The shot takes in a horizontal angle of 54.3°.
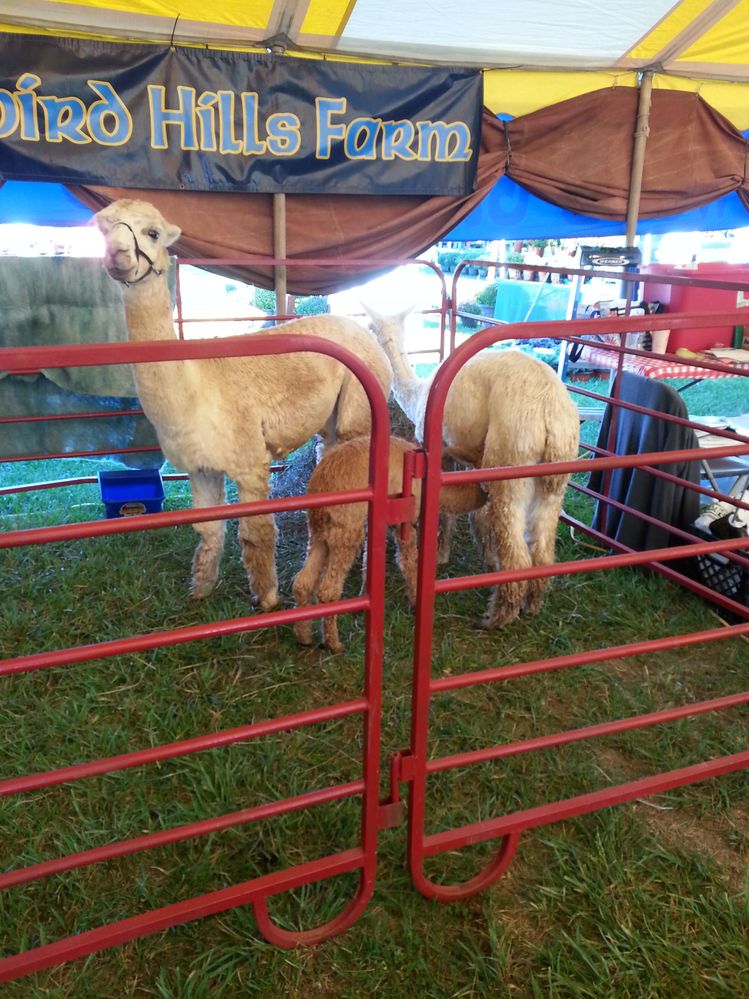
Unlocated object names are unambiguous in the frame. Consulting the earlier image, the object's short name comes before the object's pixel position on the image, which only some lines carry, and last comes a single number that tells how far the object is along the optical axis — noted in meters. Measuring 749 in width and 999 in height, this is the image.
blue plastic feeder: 4.00
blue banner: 3.65
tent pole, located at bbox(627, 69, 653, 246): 4.82
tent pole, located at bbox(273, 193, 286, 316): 4.32
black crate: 3.22
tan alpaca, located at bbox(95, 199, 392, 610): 2.69
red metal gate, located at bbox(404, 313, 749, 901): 1.50
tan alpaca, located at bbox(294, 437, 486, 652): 2.78
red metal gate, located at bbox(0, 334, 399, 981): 1.29
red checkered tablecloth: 4.09
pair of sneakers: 3.24
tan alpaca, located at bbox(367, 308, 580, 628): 2.95
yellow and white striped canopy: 3.66
